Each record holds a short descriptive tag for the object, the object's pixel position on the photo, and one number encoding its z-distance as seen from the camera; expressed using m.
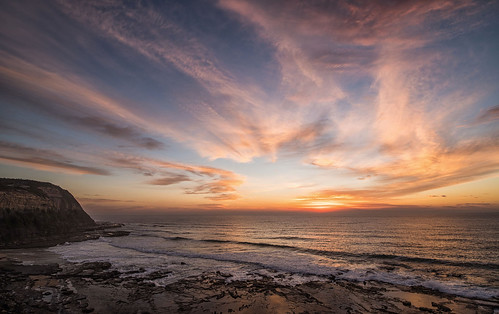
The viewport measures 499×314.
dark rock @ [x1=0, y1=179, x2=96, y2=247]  47.06
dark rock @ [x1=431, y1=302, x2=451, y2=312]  15.63
